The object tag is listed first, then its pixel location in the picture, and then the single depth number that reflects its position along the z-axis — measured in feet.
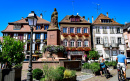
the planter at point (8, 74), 20.51
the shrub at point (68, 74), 23.49
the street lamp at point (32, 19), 19.99
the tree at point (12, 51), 25.91
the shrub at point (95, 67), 31.46
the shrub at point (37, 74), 23.83
